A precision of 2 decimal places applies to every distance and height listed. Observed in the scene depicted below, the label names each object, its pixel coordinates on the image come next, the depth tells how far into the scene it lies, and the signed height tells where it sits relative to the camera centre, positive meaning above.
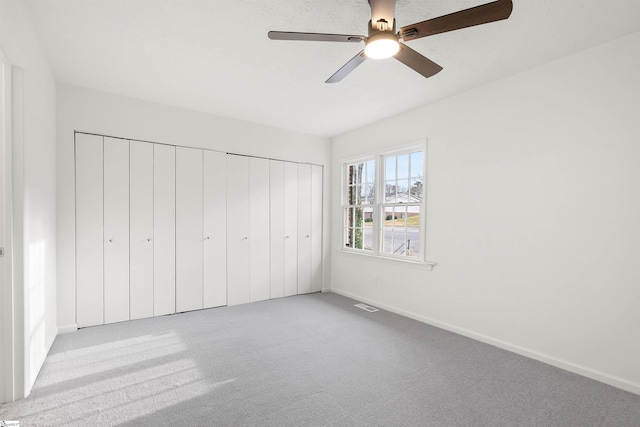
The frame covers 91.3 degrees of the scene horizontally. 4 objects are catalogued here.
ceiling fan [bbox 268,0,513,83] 1.67 +1.04
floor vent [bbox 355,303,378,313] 4.34 -1.45
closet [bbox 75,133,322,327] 3.64 -0.34
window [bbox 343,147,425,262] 4.13 +0.01
